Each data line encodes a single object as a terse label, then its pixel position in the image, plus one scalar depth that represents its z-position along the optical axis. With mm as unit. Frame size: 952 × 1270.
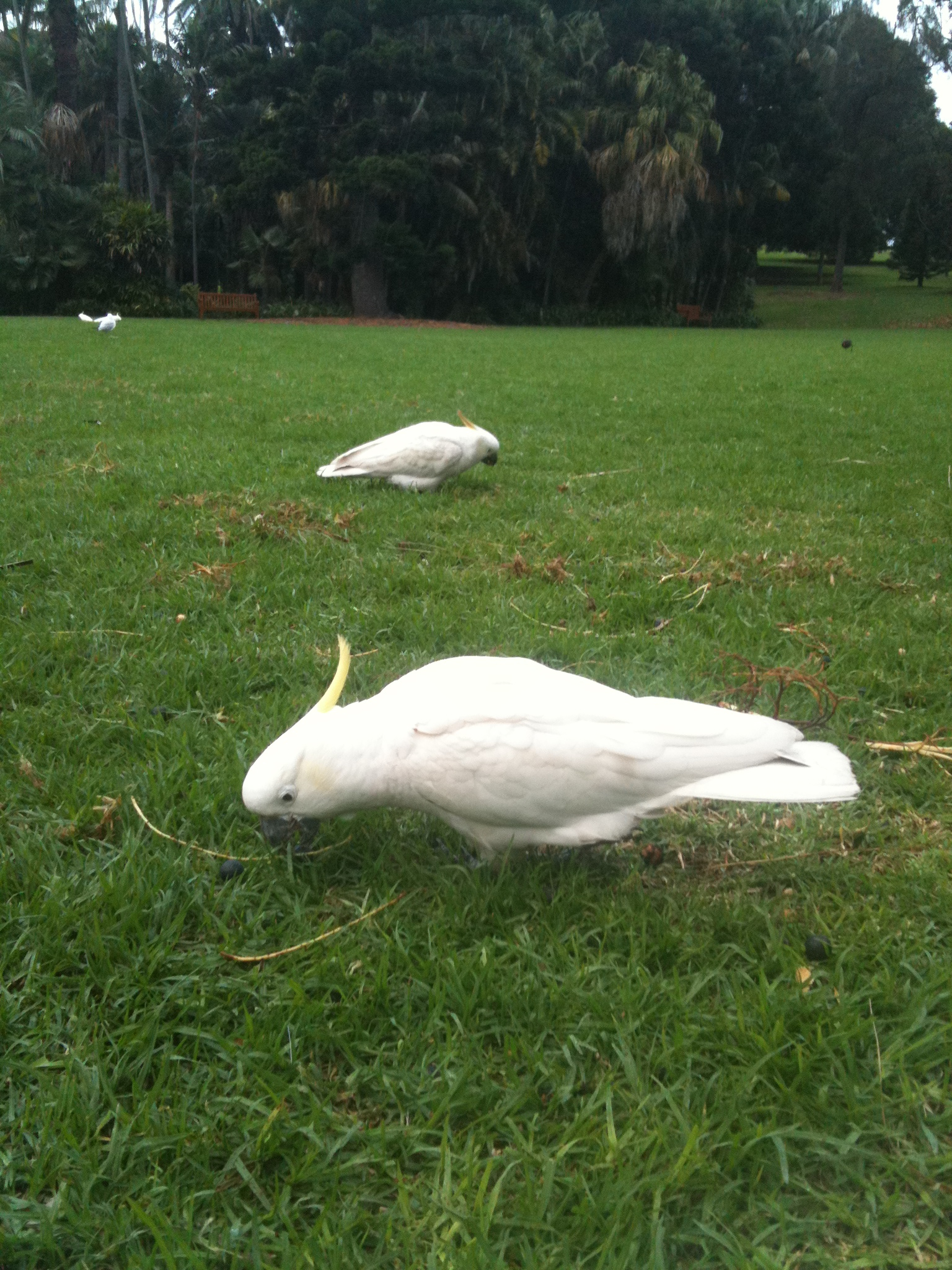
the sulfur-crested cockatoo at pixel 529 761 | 1674
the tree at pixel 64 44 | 22672
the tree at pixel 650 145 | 21828
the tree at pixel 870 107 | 26531
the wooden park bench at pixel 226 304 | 22203
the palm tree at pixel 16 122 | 22219
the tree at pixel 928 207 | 26531
